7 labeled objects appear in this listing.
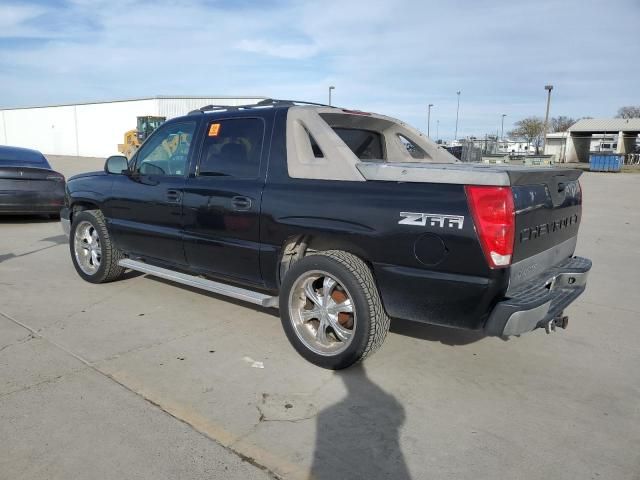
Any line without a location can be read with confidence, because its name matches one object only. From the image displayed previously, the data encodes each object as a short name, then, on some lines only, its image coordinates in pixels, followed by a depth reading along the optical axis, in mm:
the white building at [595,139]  52594
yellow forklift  34812
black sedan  8969
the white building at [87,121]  43125
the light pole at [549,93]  37250
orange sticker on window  4402
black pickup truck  3008
